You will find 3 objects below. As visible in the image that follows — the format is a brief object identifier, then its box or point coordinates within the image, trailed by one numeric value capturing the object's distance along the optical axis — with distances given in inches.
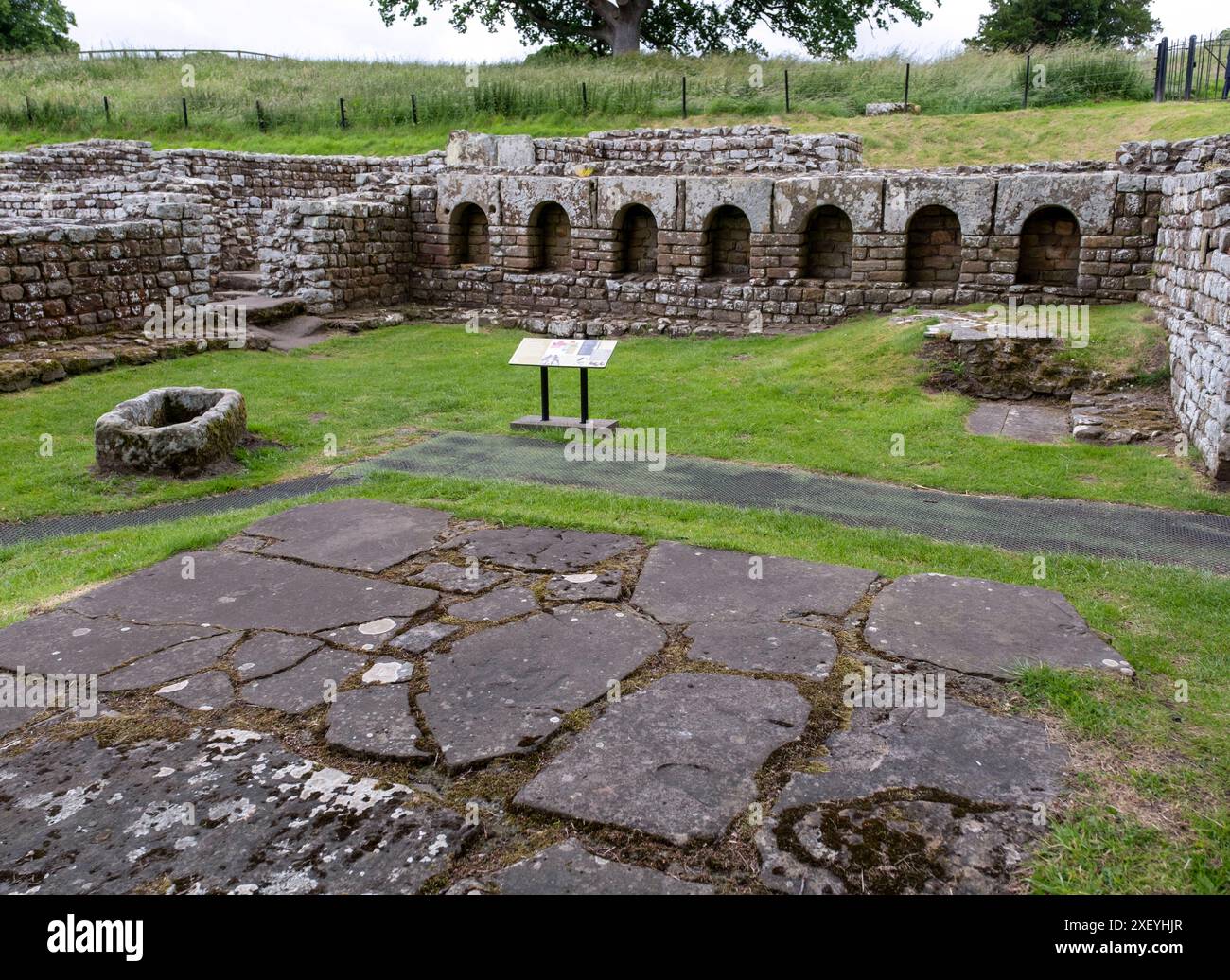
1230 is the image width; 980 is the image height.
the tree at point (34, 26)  1521.9
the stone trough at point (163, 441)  283.4
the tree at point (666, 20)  1292.8
